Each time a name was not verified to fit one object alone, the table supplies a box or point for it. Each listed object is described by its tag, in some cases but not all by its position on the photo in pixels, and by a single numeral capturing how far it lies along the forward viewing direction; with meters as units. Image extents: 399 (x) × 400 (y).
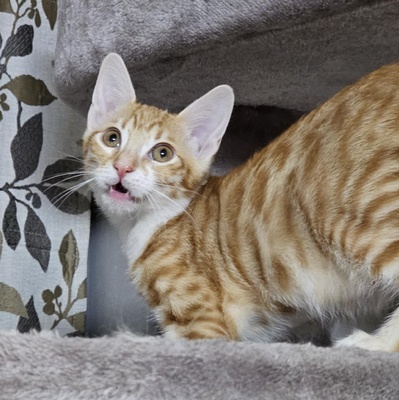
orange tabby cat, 0.40
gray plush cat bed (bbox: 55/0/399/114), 0.45
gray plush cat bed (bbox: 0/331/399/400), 0.30
